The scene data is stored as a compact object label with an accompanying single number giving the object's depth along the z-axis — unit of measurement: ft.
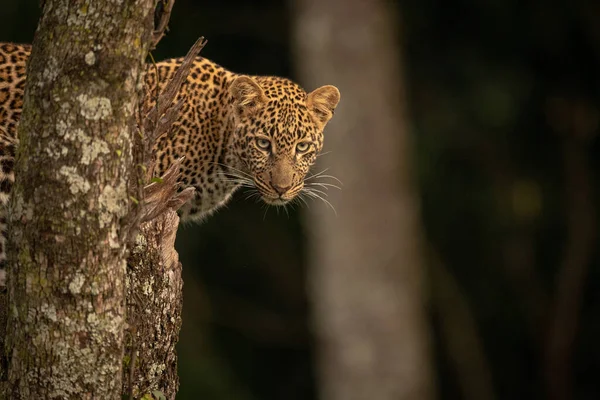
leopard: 52.75
